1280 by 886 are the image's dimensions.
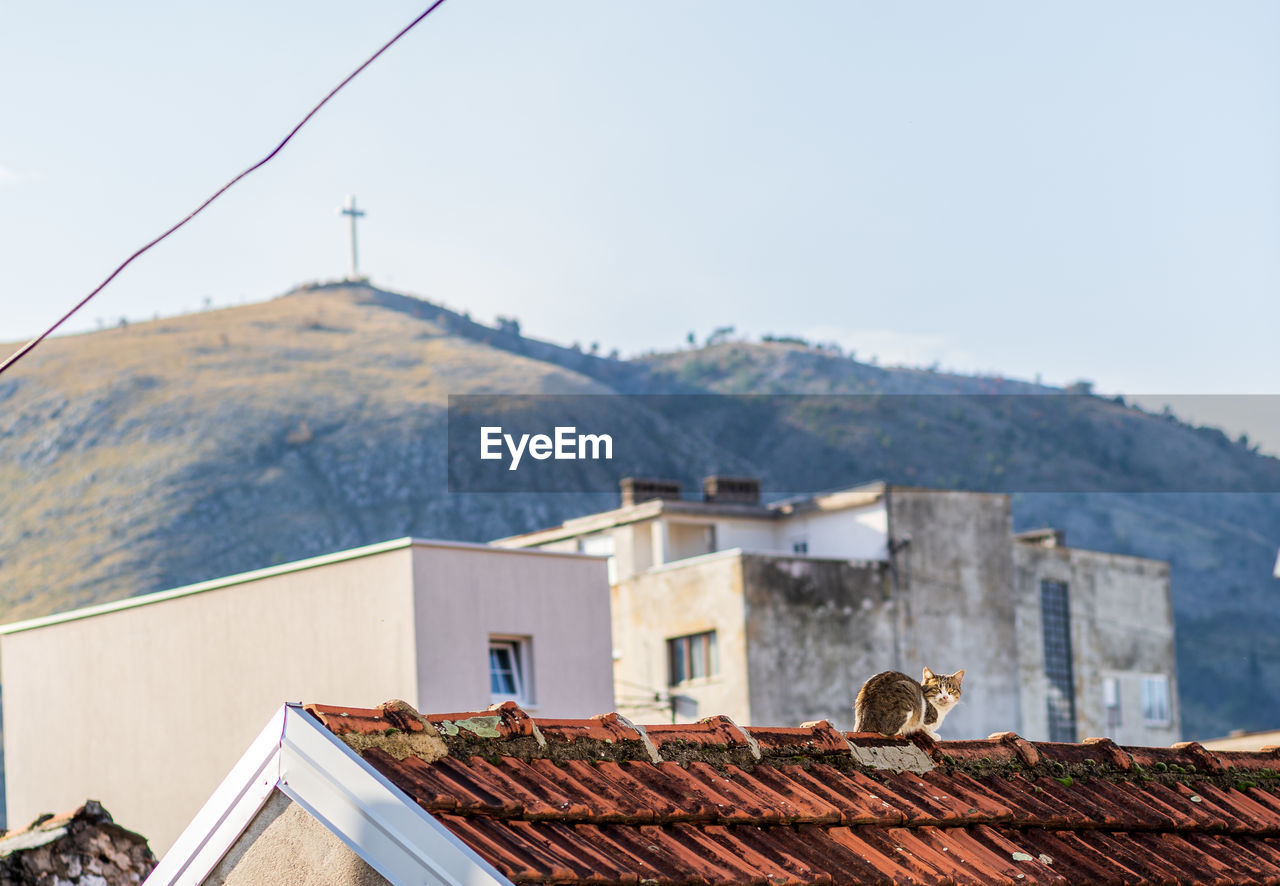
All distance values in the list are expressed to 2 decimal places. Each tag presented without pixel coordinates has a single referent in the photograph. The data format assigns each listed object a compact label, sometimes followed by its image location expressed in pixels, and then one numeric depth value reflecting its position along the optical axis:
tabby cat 14.47
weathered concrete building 86.12
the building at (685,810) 8.87
